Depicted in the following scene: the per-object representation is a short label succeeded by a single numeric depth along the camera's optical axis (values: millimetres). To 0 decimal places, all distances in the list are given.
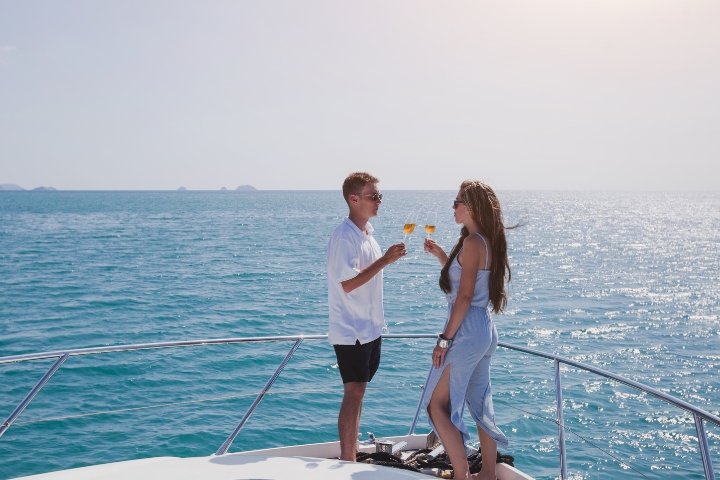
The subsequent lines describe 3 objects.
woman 2979
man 3277
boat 2262
